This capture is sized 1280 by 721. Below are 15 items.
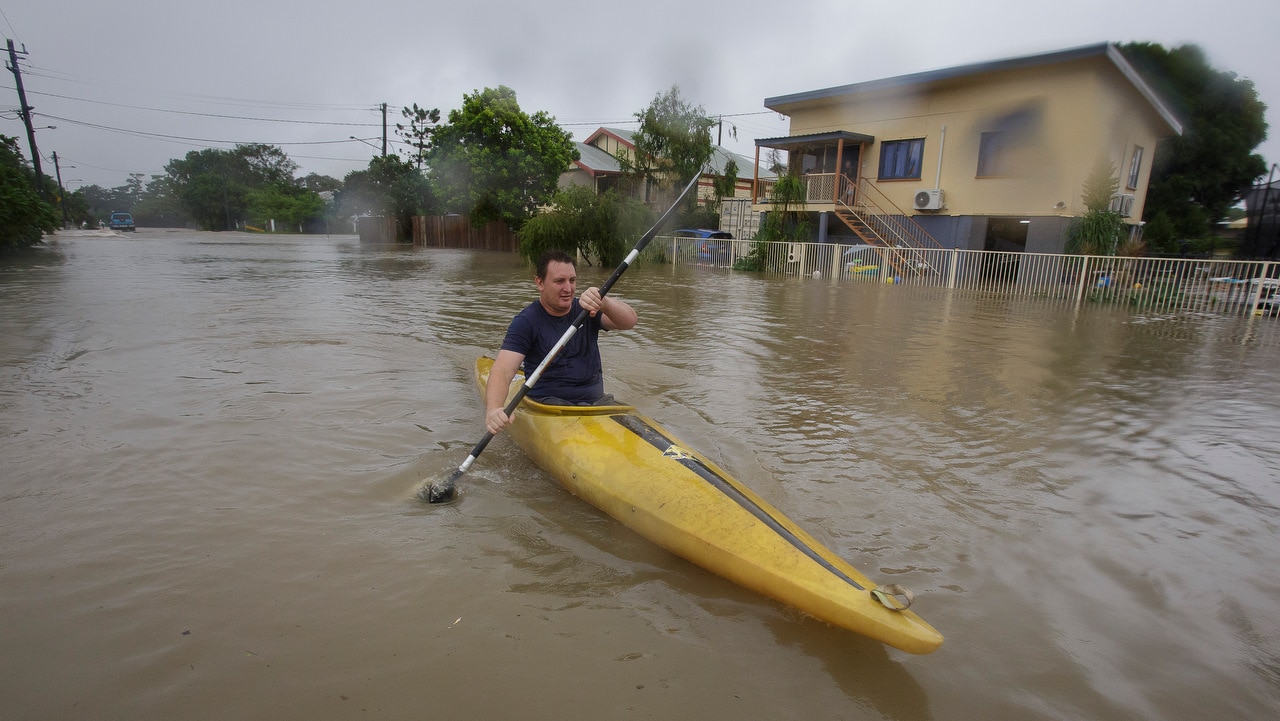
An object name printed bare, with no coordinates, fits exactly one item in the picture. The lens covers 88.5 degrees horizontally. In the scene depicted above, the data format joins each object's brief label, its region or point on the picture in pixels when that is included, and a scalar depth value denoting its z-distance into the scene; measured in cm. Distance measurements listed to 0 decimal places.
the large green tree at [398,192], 3747
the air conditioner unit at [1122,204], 1683
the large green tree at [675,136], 2583
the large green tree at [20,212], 1891
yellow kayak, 238
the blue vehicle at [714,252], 2062
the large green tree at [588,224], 1992
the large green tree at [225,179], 6162
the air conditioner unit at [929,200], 1831
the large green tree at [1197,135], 2270
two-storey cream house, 1630
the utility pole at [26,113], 3077
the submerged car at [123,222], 4978
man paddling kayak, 391
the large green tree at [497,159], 2792
